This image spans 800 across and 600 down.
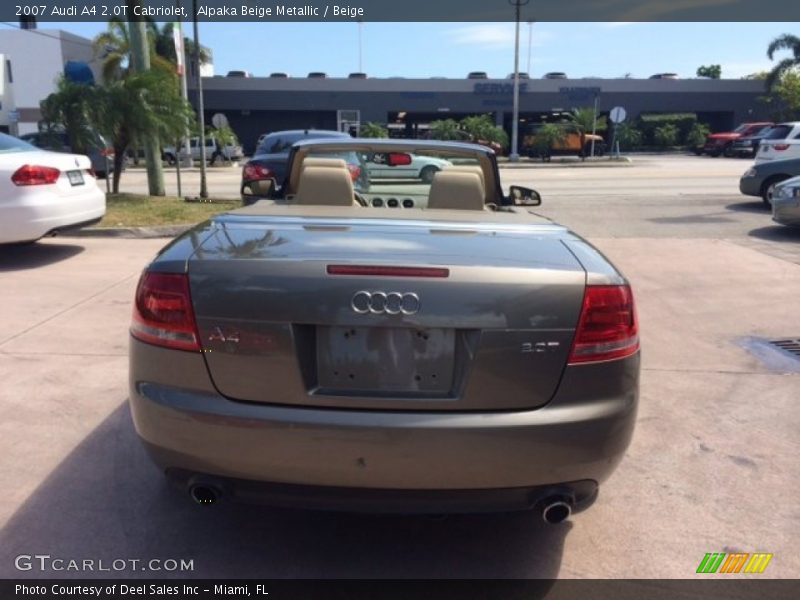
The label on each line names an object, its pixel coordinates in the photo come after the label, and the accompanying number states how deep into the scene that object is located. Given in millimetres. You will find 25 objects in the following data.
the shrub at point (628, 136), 48375
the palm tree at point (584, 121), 41312
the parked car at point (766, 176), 14523
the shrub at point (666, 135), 52594
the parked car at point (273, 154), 12453
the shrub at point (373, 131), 44406
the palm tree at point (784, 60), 51844
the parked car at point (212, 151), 38103
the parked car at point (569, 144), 41281
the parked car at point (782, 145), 16891
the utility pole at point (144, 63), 14383
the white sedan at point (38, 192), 8047
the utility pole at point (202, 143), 15405
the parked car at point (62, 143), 14055
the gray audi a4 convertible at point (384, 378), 2568
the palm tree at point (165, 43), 43344
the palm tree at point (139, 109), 13664
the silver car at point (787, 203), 10930
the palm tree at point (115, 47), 32156
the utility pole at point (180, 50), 16256
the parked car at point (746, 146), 39775
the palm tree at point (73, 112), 13531
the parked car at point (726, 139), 42344
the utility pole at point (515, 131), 39656
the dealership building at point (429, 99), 51625
